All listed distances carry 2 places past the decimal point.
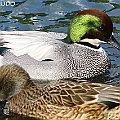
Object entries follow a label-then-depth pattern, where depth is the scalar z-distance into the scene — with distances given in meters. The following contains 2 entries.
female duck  10.15
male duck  12.09
